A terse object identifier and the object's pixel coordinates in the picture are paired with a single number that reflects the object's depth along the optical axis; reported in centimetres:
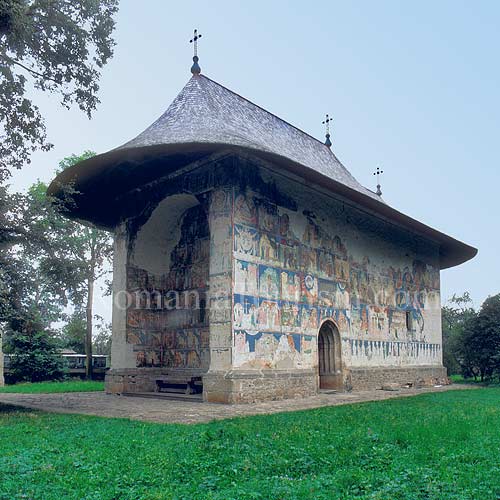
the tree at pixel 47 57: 980
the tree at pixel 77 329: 3197
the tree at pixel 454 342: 2322
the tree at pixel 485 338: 2138
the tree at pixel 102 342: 4697
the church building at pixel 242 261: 1224
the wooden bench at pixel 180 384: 1336
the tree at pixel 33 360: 2052
